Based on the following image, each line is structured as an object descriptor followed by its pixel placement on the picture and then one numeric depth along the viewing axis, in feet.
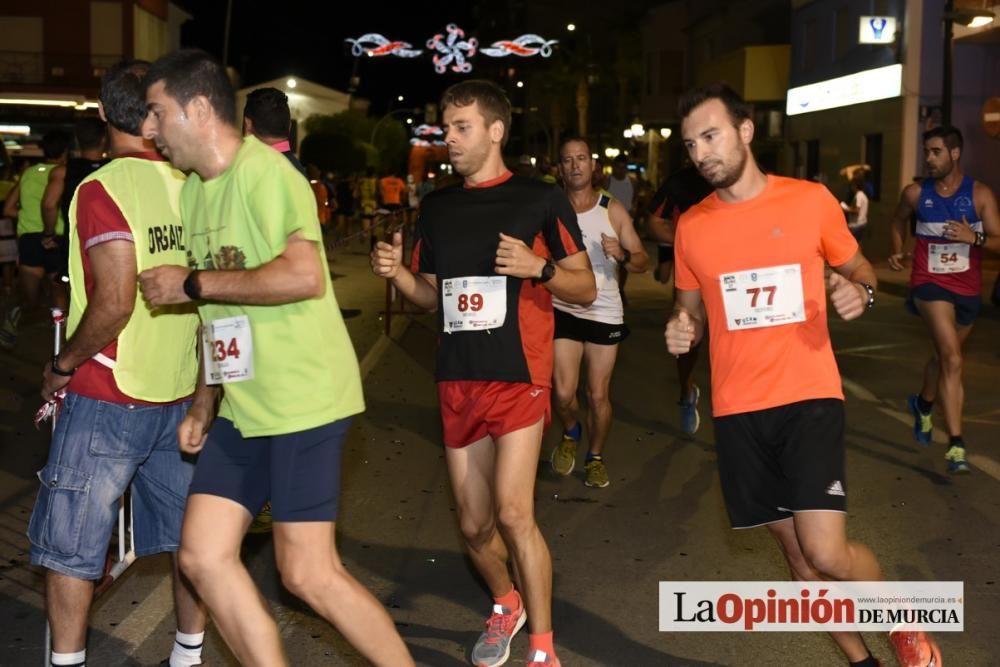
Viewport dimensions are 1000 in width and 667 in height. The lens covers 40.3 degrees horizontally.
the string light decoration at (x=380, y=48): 123.54
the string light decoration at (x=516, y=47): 114.86
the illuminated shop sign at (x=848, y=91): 101.30
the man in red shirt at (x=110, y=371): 13.94
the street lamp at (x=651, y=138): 179.93
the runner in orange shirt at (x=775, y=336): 14.56
